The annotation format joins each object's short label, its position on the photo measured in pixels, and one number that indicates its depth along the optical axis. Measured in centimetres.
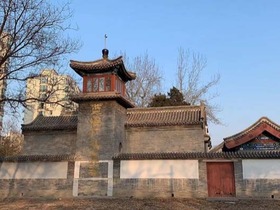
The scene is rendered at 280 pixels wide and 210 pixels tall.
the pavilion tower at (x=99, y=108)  1179
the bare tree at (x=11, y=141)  1864
